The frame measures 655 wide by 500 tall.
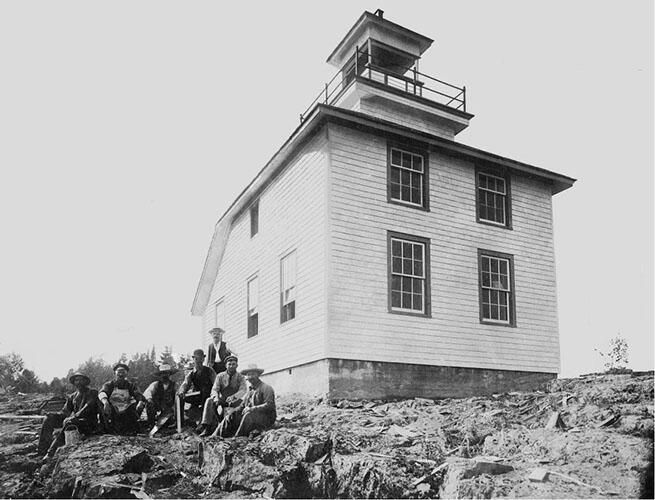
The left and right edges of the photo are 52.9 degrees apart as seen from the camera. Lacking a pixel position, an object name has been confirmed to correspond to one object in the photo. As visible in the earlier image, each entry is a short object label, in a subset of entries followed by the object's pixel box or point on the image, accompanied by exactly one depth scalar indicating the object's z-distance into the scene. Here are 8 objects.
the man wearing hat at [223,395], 11.73
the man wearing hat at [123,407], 11.92
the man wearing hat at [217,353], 14.30
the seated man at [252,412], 11.02
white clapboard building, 15.31
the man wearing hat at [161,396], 12.78
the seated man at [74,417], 11.41
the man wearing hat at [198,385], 12.92
